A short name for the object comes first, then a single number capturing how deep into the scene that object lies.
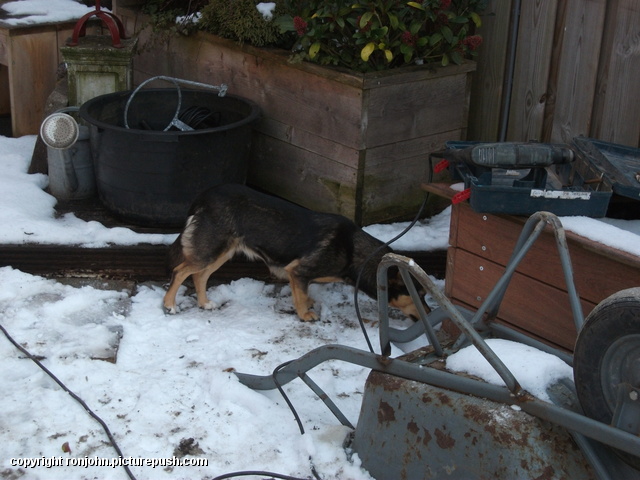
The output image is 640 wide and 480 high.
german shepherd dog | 4.16
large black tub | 4.81
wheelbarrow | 2.29
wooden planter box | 4.79
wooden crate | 3.20
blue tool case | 3.23
